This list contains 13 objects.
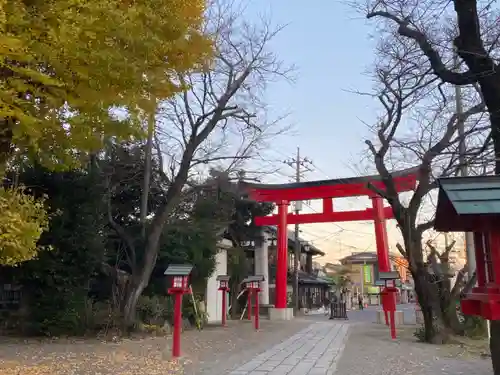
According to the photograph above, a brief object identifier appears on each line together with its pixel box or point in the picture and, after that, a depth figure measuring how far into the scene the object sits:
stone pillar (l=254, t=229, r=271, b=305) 27.17
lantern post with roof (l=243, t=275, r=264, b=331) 18.33
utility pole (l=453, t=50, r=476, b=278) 10.75
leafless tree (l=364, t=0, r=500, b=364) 5.82
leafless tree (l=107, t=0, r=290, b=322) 13.90
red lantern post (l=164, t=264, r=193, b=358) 10.39
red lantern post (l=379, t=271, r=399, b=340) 14.90
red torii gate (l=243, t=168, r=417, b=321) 22.52
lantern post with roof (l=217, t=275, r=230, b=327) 18.03
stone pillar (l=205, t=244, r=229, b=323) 21.02
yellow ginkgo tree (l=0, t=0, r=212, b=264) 4.47
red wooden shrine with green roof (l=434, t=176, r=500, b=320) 4.36
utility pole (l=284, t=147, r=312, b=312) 27.72
